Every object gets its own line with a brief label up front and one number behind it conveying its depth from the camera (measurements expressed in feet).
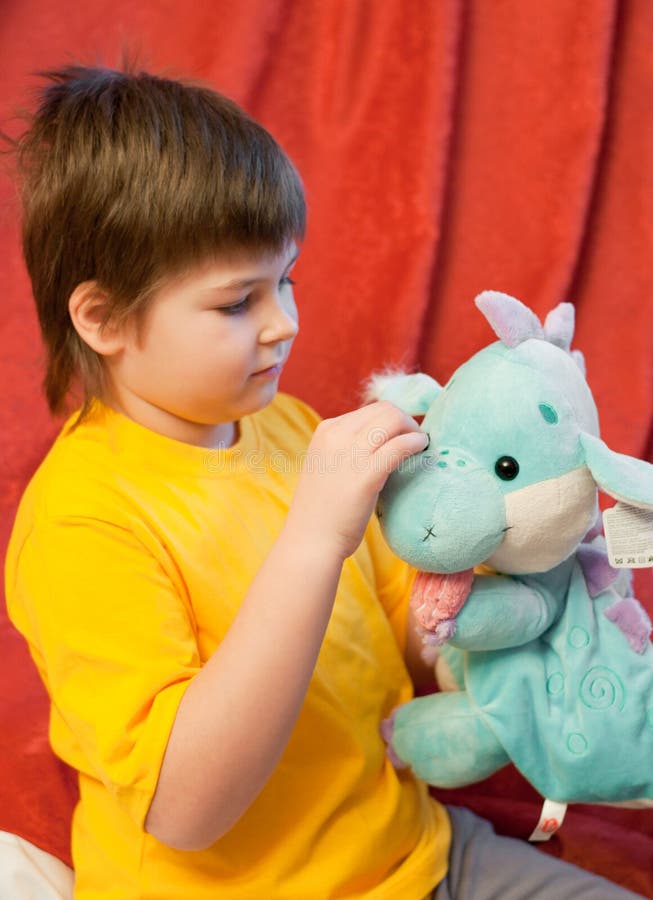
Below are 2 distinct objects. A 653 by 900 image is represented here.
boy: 2.15
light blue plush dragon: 2.06
